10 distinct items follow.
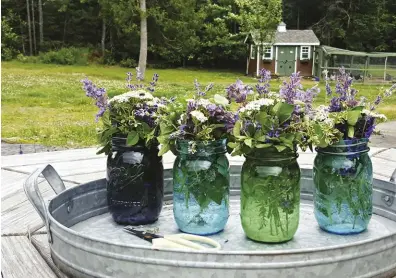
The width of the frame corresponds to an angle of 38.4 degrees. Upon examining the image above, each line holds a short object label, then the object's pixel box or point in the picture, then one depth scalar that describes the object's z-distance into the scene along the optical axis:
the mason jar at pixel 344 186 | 1.42
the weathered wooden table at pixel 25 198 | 1.45
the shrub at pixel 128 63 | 28.88
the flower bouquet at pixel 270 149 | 1.31
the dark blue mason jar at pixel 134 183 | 1.51
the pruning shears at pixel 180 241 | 1.31
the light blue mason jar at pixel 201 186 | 1.40
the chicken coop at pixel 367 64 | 22.44
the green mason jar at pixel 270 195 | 1.34
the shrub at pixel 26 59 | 28.00
